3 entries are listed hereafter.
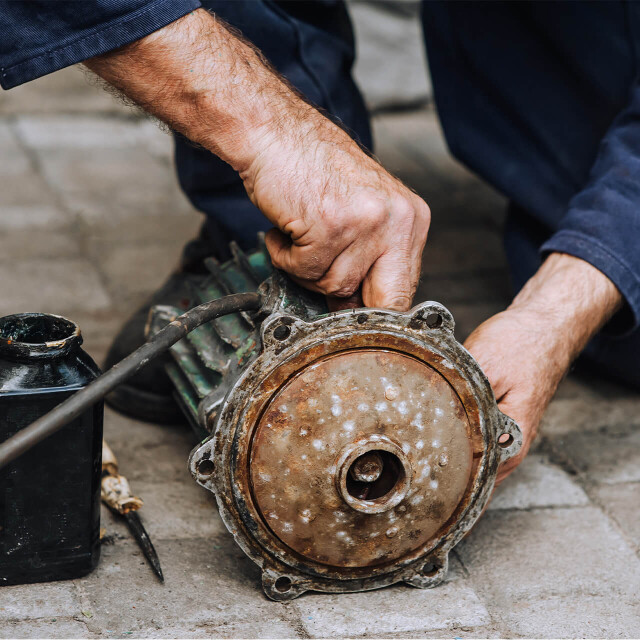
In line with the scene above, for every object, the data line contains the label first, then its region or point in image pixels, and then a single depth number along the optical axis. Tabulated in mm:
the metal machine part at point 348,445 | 1091
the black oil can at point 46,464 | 1091
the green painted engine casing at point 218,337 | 1136
